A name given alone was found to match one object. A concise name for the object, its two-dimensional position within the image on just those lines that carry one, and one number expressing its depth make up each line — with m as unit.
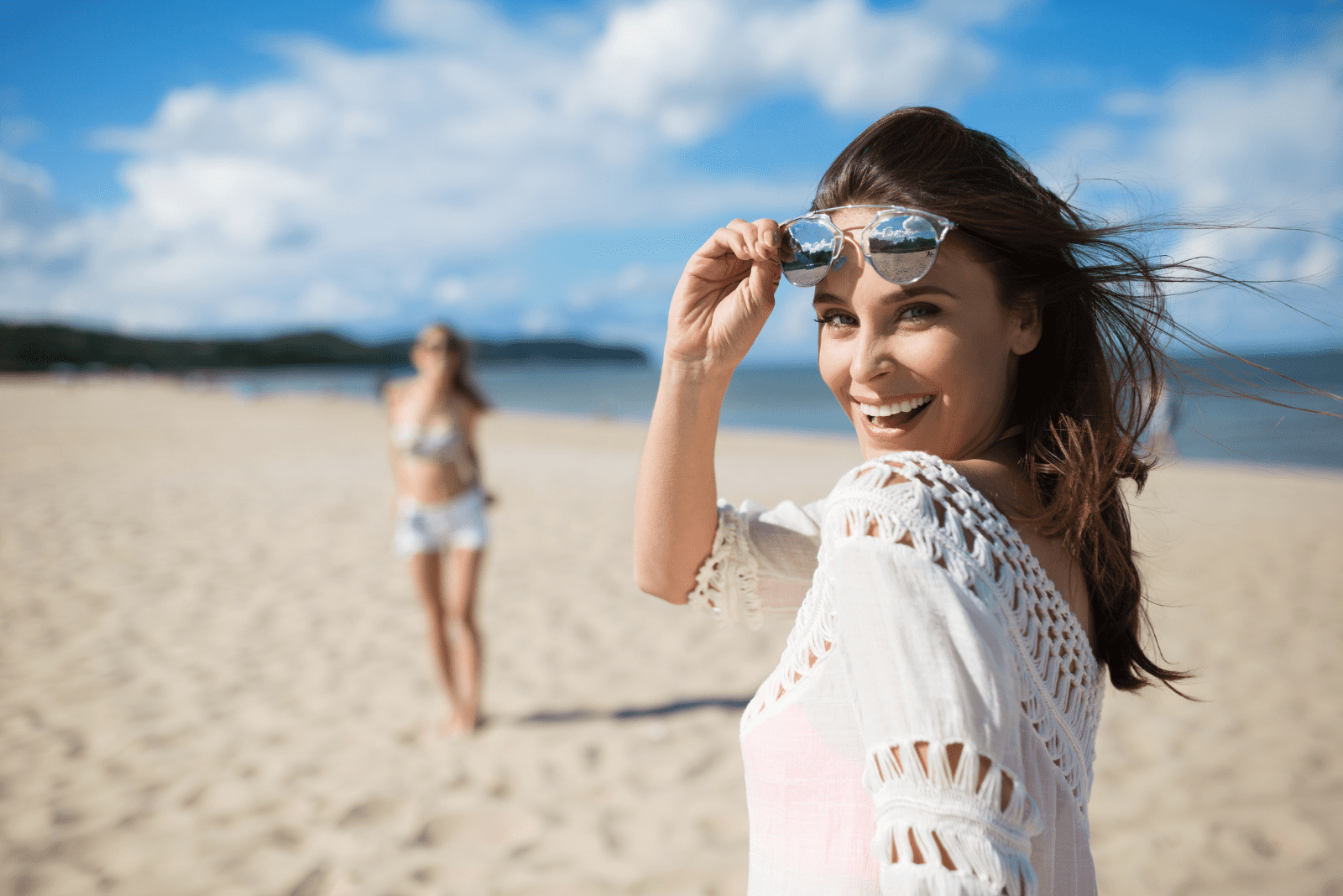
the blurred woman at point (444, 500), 4.45
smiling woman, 0.80
